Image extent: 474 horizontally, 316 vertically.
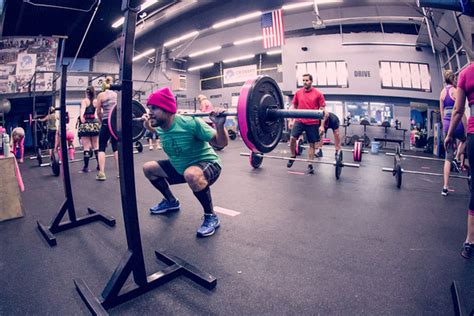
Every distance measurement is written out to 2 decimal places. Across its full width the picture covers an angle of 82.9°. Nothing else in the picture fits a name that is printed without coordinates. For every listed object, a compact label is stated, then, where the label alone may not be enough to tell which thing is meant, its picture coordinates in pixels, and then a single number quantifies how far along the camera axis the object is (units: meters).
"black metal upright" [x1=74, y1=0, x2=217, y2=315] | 0.99
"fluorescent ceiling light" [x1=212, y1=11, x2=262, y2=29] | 6.50
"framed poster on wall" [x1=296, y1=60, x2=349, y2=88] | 8.08
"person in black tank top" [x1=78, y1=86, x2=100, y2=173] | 3.22
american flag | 6.63
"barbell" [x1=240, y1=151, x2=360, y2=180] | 3.18
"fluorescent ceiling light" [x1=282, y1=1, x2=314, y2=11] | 6.05
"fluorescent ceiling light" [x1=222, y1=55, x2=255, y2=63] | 10.54
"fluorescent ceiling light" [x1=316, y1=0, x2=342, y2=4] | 6.15
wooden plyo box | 1.96
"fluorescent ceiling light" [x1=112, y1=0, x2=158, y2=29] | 6.67
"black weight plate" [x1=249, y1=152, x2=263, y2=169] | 3.77
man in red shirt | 3.22
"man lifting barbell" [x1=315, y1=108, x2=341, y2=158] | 3.34
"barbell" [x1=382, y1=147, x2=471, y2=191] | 2.78
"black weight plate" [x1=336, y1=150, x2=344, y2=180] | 3.17
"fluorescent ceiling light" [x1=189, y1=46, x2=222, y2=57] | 10.27
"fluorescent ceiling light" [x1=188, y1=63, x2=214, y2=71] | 11.92
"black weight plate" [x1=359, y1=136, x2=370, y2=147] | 7.86
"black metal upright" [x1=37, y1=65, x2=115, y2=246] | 1.64
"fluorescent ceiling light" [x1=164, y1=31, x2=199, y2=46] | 7.47
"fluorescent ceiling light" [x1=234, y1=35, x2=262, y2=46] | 9.24
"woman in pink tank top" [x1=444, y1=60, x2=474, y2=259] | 1.27
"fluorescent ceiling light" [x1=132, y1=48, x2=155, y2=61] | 8.95
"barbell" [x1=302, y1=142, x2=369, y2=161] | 3.42
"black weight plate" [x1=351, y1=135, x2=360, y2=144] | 8.02
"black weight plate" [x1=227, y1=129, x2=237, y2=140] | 9.37
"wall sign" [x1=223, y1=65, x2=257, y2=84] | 10.69
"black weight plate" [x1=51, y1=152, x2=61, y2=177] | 3.51
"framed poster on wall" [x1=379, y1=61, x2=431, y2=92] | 7.43
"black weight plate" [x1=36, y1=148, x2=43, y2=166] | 4.55
